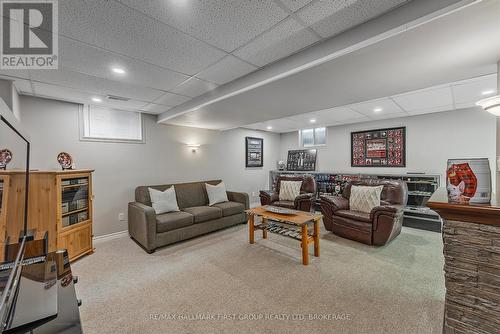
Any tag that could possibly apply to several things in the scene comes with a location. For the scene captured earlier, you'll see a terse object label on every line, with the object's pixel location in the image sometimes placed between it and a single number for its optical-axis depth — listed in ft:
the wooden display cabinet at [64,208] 8.52
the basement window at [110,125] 11.37
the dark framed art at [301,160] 20.00
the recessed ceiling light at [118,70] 7.16
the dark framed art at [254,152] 19.99
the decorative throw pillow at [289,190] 15.80
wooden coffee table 9.15
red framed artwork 15.20
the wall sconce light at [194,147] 15.74
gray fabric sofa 10.33
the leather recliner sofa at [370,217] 10.21
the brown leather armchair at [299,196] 14.37
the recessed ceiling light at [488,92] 9.25
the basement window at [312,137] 19.69
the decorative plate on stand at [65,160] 10.00
